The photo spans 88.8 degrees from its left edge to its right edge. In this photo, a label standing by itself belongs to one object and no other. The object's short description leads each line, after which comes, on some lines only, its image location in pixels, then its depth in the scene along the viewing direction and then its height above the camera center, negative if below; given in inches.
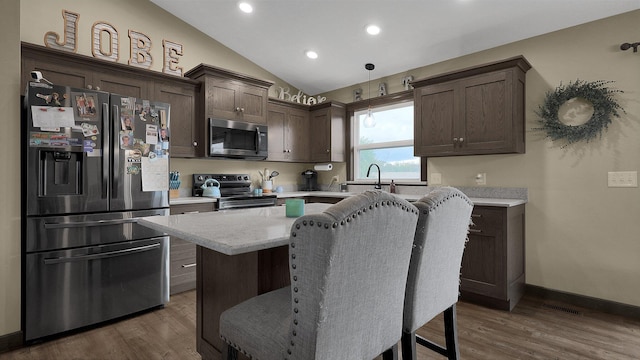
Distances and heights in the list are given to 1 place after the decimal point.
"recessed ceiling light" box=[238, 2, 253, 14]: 128.9 +69.5
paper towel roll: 181.0 +7.7
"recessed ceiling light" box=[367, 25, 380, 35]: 128.2 +60.1
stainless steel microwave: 139.6 +19.0
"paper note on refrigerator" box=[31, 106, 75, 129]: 82.6 +17.1
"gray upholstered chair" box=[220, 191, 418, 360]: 33.5 -12.0
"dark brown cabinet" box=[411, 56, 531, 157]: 112.4 +25.9
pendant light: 140.7 +25.9
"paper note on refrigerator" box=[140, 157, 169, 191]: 101.3 +2.5
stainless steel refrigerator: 84.1 -6.6
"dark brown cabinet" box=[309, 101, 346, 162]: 174.7 +26.9
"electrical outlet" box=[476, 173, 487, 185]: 129.6 +0.6
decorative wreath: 103.5 +22.9
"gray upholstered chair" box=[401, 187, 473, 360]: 49.4 -12.5
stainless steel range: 135.0 -4.8
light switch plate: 100.1 +0.1
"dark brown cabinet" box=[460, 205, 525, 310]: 104.2 -26.4
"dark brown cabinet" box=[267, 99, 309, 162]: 167.5 +27.0
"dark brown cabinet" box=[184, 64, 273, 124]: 137.3 +38.8
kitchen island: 42.9 -14.1
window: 158.4 +19.0
